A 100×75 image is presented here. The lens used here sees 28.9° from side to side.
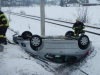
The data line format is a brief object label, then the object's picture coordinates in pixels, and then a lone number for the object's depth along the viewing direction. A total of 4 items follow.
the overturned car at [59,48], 8.61
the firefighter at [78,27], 9.95
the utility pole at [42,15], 11.69
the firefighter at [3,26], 9.12
